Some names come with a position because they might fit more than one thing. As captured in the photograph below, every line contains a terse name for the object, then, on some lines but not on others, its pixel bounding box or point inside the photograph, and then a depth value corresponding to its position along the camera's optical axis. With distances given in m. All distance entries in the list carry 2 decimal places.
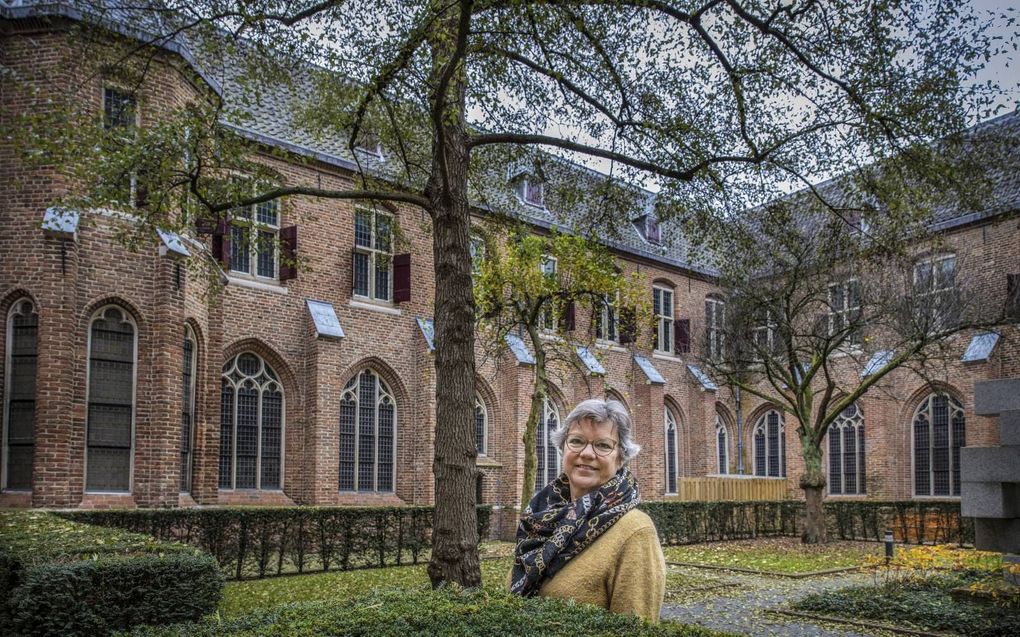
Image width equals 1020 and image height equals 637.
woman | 2.98
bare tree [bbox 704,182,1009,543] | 18.77
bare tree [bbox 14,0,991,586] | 7.71
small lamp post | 14.41
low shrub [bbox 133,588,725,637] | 2.75
